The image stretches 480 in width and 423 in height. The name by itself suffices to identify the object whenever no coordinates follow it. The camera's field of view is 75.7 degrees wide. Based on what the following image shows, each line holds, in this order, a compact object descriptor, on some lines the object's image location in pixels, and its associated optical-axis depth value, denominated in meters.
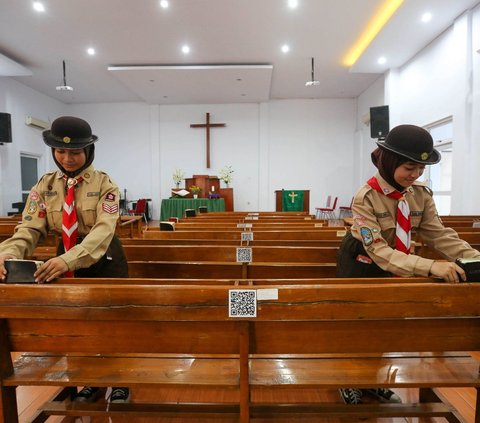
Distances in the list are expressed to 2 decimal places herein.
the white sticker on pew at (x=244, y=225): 3.01
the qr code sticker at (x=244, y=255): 1.78
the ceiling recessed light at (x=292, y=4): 4.74
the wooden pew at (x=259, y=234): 2.49
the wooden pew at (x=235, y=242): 2.17
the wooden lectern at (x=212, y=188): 8.38
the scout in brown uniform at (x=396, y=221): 1.16
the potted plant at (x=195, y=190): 8.01
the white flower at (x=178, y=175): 9.22
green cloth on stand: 7.66
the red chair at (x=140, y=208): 8.72
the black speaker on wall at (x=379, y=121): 6.81
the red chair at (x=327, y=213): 9.38
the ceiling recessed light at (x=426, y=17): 4.84
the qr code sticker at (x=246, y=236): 2.30
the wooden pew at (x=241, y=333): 0.88
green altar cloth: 7.71
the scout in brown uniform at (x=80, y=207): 1.29
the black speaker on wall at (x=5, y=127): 7.08
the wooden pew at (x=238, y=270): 1.80
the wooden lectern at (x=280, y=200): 7.60
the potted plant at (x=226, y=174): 8.99
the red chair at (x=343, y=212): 9.19
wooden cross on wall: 9.73
